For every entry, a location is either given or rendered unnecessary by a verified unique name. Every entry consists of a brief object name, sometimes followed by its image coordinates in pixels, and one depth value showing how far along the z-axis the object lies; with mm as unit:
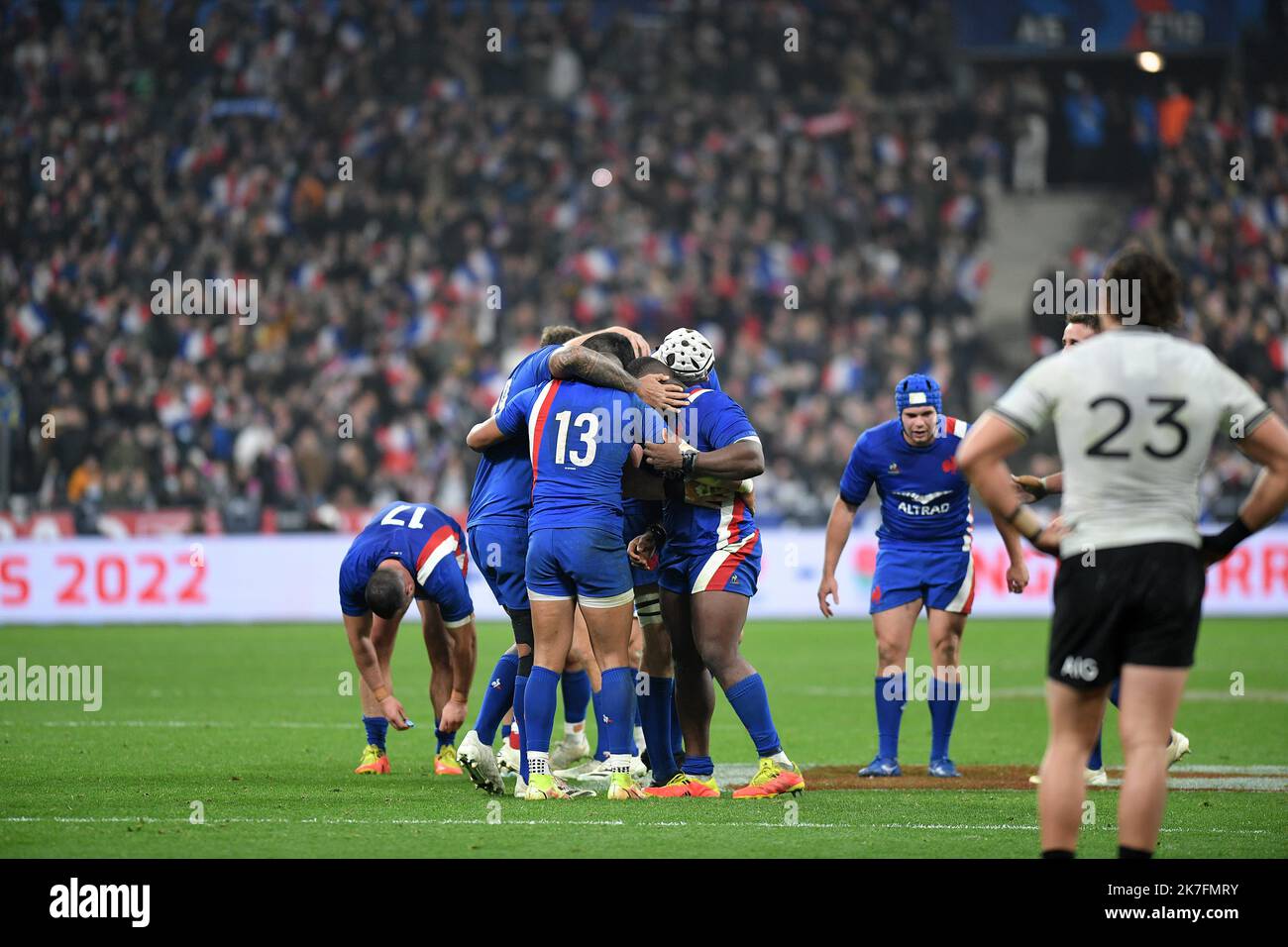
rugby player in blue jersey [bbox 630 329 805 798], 8812
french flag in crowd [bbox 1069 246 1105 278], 28550
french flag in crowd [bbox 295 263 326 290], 28500
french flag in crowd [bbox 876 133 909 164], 30391
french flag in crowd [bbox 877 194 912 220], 29719
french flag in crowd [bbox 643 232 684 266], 29203
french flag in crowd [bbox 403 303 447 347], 27844
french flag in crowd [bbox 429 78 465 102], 31281
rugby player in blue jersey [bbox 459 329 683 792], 8862
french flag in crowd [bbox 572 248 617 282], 28875
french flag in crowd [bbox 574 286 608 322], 28469
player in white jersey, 5688
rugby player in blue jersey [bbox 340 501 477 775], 9859
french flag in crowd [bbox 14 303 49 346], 26703
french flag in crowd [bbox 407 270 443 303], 28594
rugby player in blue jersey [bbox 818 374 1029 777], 10672
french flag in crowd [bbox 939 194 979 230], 29766
